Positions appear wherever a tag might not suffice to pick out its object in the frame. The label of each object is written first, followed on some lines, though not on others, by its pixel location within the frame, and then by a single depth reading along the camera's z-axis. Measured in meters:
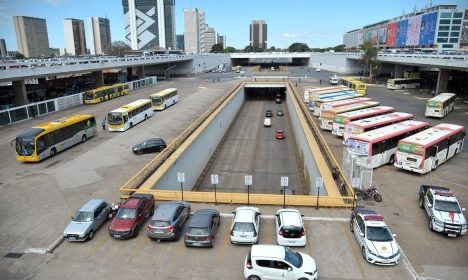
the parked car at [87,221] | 17.05
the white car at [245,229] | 16.31
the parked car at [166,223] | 16.72
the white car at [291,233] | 16.12
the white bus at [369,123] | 31.47
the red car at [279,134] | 51.31
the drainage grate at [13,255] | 16.16
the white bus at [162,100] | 54.03
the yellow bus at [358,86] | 68.94
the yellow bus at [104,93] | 59.28
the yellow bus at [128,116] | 40.19
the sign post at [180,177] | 20.38
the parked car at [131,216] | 17.06
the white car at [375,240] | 14.84
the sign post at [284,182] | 19.56
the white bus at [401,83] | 78.62
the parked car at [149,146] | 31.05
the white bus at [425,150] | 25.25
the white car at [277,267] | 13.52
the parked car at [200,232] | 16.16
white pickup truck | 17.17
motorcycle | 21.50
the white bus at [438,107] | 45.42
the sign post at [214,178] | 20.26
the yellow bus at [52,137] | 29.59
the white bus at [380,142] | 26.47
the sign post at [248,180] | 19.88
